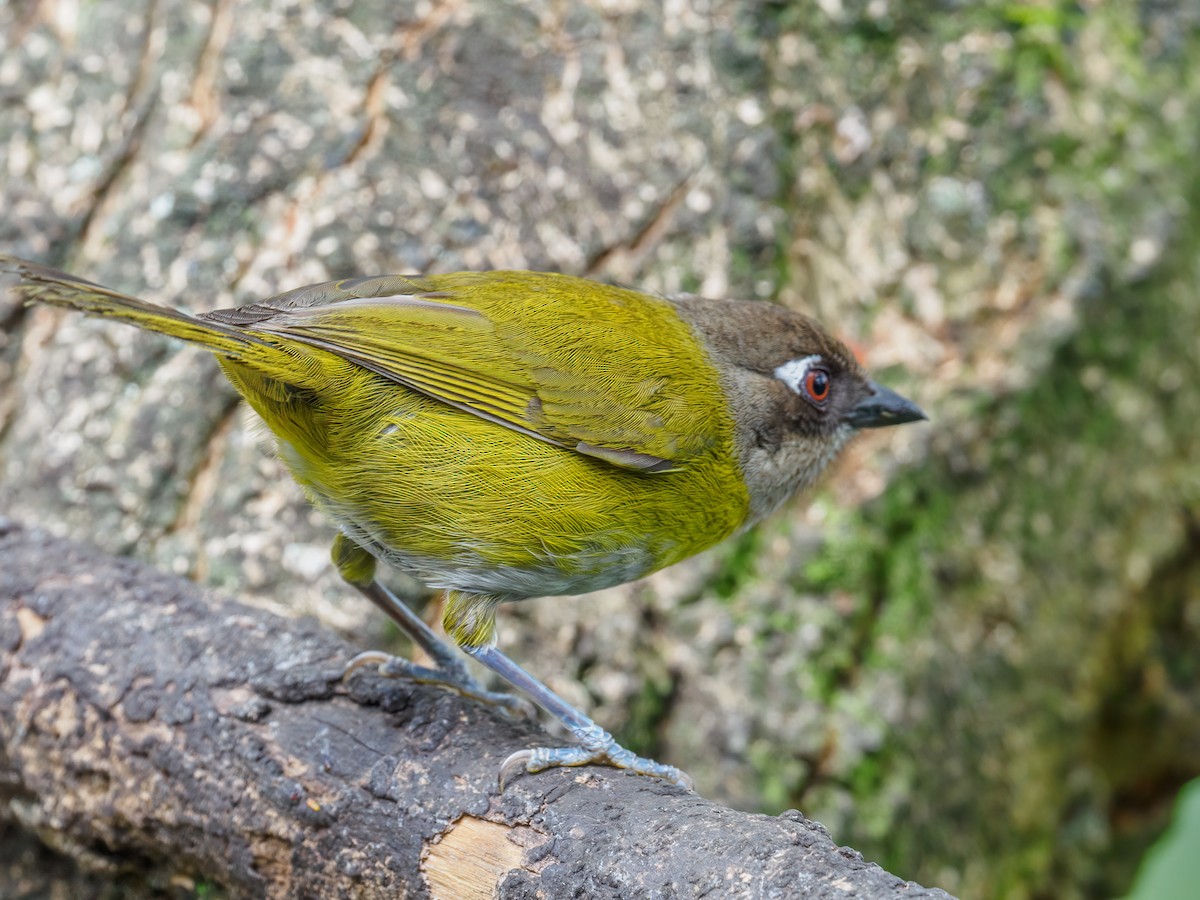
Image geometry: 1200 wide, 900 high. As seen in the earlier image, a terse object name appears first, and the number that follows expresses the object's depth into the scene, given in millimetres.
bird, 2918
